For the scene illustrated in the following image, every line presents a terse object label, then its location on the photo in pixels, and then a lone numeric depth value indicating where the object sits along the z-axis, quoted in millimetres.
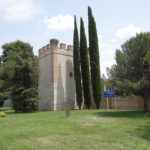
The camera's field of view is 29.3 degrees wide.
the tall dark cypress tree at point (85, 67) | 30266
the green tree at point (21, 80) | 28266
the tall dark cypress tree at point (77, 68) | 30797
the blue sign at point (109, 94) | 31789
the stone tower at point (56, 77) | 31984
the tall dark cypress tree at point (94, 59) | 29917
